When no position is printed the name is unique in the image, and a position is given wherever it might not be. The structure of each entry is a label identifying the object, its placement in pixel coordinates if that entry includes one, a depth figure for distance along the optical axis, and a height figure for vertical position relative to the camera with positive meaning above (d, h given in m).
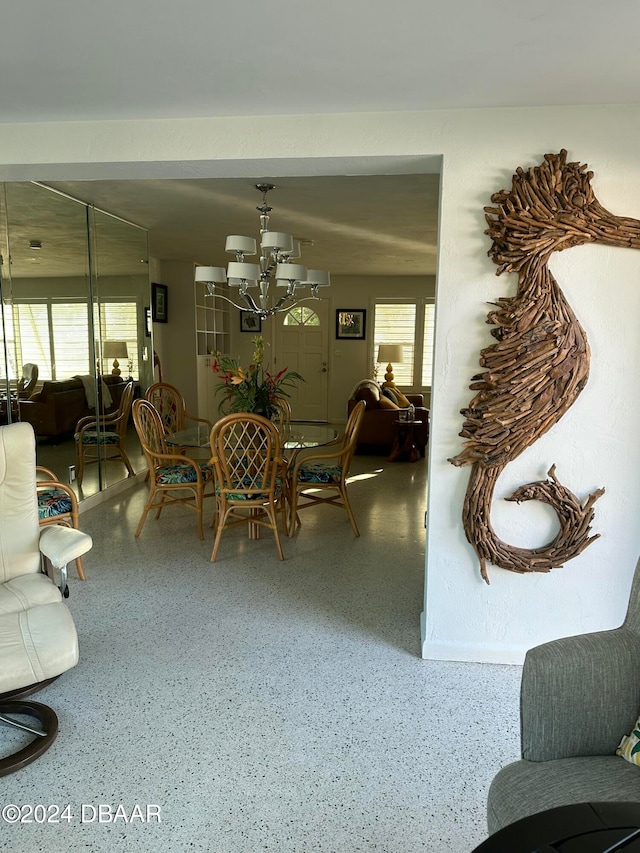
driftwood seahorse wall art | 2.50 -0.04
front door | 10.12 -0.18
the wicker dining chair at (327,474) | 4.51 -0.98
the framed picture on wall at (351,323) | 9.97 +0.30
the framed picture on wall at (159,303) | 7.86 +0.46
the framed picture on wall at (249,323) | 10.16 +0.28
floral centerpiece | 4.19 -0.32
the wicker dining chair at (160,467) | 4.39 -0.95
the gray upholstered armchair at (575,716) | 1.44 -0.93
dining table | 4.43 -0.73
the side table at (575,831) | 1.10 -0.89
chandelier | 4.21 +0.52
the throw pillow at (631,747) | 1.51 -0.99
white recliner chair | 2.08 -1.01
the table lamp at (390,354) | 9.63 -0.18
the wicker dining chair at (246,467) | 3.90 -0.83
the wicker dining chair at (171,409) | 5.77 -0.66
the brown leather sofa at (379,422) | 7.31 -0.94
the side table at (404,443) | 7.18 -1.17
